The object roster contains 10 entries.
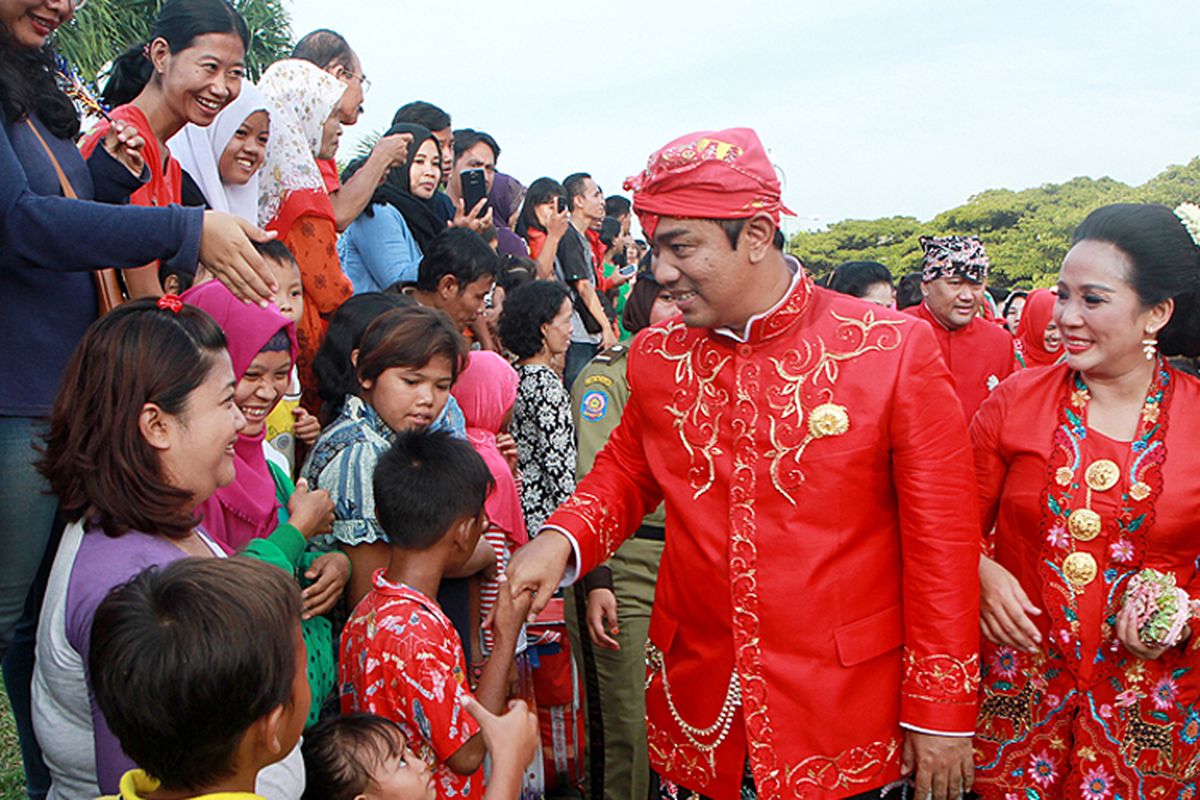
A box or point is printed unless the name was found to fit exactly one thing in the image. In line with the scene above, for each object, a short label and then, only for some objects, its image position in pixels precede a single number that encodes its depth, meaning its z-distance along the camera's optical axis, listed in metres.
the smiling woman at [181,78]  3.42
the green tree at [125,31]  14.77
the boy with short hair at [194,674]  1.71
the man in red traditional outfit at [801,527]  2.40
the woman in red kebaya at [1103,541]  2.63
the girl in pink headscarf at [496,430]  3.98
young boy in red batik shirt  2.68
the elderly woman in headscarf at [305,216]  4.36
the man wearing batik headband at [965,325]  5.95
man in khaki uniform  4.18
